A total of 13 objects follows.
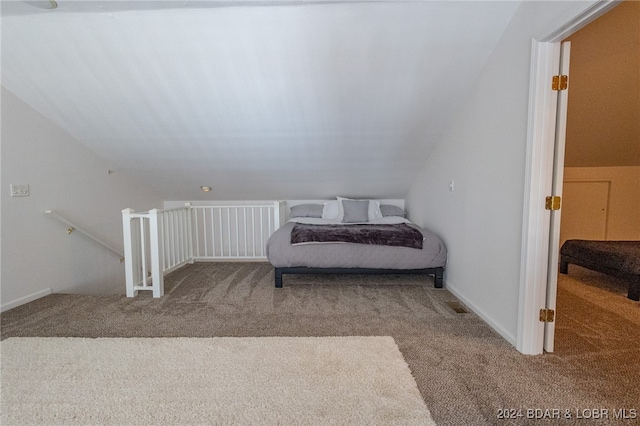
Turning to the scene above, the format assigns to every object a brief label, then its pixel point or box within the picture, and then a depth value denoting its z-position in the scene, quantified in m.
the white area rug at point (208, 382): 1.33
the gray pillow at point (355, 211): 4.00
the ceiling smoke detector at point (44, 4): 1.93
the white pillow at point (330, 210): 4.19
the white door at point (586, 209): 4.18
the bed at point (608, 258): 2.71
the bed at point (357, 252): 3.00
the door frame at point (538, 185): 1.71
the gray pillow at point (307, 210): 4.24
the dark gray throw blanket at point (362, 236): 3.01
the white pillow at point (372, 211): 4.12
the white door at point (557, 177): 1.72
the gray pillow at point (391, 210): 4.28
